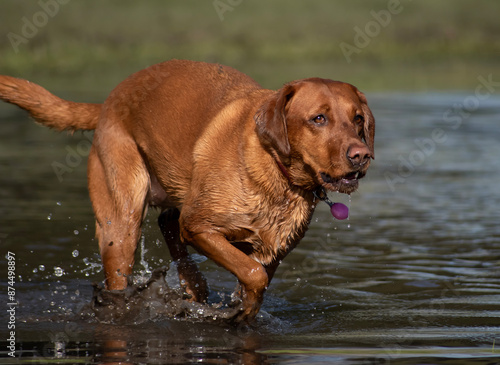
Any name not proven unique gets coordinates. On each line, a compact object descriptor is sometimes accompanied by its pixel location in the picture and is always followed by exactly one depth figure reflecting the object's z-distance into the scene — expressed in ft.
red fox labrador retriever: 36.83
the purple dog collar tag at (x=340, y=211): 38.63
